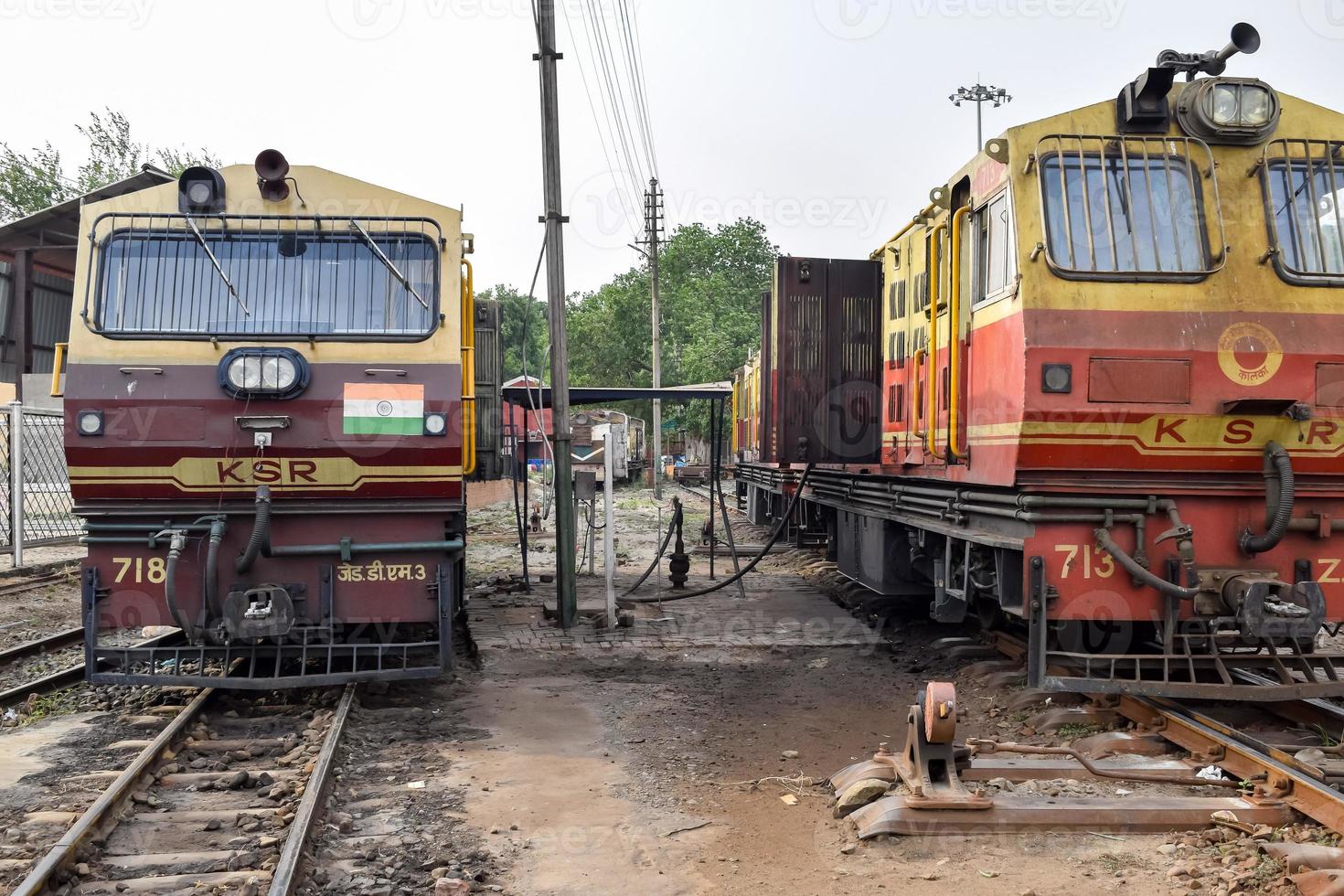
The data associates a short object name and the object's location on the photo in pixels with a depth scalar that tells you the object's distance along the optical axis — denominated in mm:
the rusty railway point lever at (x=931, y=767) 4605
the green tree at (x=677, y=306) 52031
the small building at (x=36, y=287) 19672
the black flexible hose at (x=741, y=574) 9852
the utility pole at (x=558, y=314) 9844
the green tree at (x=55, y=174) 40344
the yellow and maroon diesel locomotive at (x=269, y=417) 6383
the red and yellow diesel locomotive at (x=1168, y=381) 5906
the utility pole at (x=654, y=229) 34094
